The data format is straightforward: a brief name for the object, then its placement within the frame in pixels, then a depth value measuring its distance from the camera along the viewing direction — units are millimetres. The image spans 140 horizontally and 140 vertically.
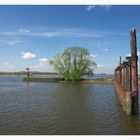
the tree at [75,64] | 29963
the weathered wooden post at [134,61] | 7070
